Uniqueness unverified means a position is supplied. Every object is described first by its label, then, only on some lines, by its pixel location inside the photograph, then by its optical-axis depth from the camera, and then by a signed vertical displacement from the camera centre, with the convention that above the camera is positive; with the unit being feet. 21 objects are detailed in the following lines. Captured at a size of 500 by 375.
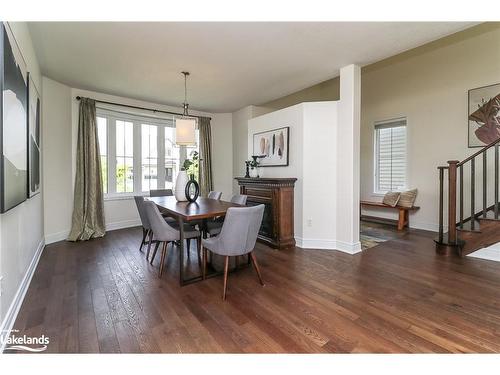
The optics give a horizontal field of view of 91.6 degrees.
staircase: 9.16 -1.56
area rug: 11.96 -3.24
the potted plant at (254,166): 14.10 +0.80
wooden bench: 15.12 -2.17
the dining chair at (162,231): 8.57 -1.86
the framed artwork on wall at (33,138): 7.71 +1.50
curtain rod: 13.97 +4.70
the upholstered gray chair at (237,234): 7.07 -1.65
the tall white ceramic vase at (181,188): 10.36 -0.34
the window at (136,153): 15.24 +1.89
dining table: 7.66 -1.02
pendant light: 10.00 +2.02
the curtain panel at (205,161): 17.98 +1.41
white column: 10.75 +1.09
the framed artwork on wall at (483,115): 12.28 +3.32
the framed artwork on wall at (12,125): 4.88 +1.30
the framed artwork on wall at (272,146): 12.85 +1.88
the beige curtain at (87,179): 13.25 +0.08
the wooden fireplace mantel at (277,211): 11.78 -1.54
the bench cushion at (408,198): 15.19 -1.20
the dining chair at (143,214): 9.76 -1.40
